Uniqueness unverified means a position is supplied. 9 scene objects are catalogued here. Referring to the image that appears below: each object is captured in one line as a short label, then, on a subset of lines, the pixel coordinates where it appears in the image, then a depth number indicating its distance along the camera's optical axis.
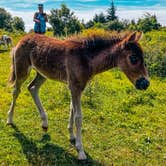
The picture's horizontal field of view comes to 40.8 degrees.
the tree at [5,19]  33.15
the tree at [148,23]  26.36
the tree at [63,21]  24.81
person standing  8.98
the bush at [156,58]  10.39
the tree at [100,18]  42.41
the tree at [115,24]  26.86
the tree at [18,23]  35.80
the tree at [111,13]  47.34
